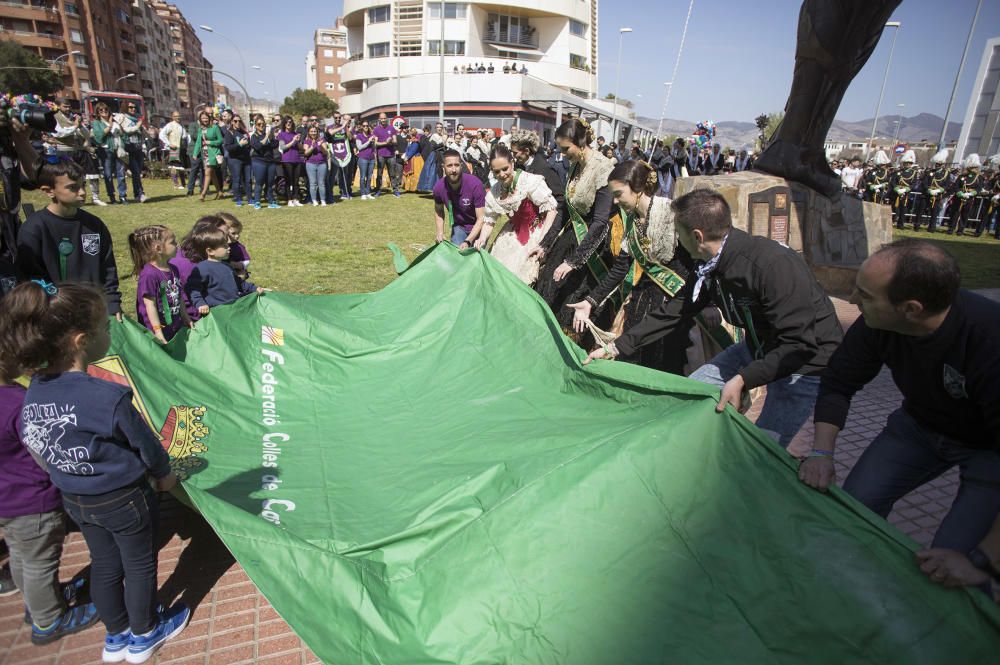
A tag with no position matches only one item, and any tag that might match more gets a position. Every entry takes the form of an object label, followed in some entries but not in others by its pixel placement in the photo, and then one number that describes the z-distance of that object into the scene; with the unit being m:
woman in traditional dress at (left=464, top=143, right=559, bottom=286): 5.75
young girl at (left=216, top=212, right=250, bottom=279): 4.86
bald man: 1.97
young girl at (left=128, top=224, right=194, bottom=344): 3.88
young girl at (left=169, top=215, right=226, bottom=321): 4.37
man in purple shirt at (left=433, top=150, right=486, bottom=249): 6.31
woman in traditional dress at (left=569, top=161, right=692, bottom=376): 4.25
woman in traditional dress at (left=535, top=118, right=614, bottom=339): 5.03
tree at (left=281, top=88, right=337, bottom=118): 73.94
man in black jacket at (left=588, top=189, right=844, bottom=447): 2.68
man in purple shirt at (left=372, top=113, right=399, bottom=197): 17.81
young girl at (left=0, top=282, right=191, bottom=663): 2.05
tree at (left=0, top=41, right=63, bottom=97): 50.17
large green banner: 1.79
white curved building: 45.78
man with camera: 3.87
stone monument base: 8.08
